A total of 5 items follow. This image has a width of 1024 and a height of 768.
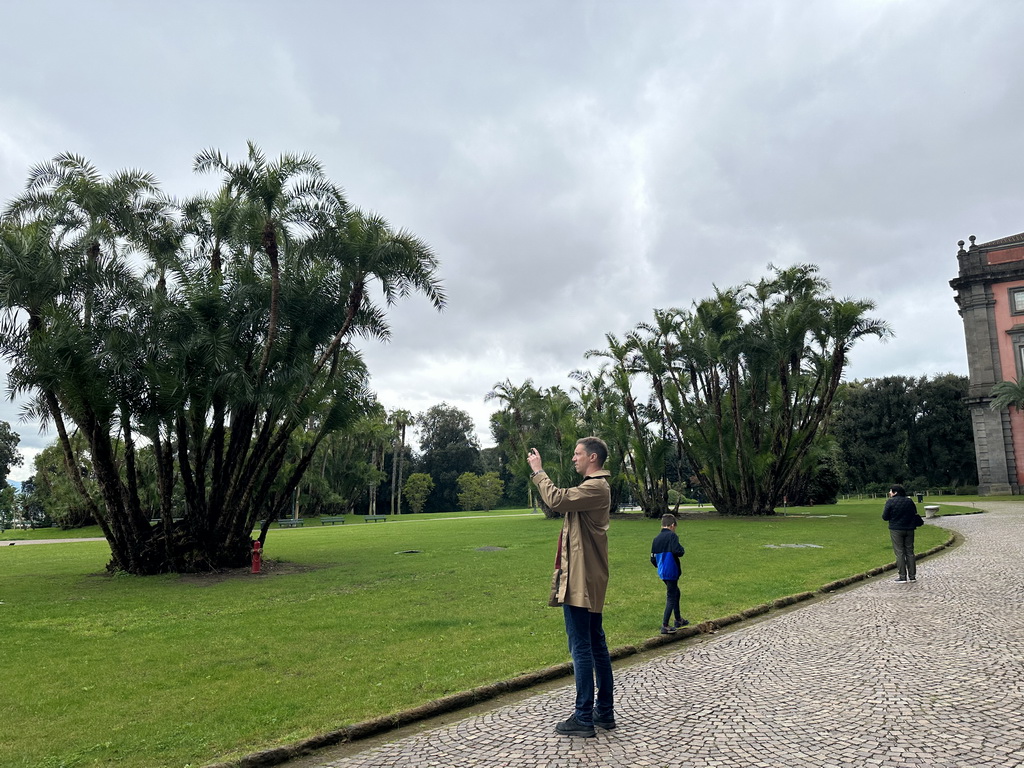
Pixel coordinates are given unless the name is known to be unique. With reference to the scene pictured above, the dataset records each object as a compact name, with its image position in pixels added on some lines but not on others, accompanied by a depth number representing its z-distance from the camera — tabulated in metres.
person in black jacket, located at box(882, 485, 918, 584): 11.37
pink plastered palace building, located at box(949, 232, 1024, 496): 48.19
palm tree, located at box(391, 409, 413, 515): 70.12
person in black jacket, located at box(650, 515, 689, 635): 7.90
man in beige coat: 4.65
